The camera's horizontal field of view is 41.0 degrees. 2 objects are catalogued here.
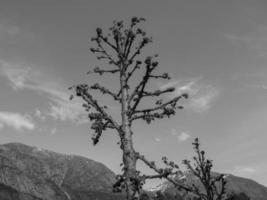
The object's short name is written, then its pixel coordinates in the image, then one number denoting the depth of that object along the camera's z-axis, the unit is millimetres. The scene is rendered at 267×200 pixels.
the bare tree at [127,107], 10938
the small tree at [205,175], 20312
